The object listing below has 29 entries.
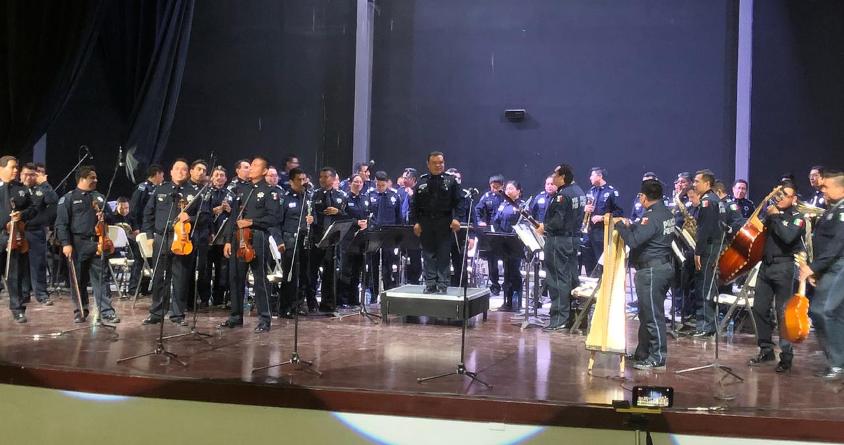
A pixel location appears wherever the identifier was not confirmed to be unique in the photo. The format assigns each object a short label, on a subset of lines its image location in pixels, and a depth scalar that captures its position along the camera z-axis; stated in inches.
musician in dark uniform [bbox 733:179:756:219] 396.5
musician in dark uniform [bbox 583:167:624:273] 418.6
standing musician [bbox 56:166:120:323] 305.3
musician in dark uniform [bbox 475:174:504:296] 427.2
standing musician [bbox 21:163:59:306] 346.3
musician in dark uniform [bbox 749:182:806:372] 252.7
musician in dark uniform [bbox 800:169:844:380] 243.0
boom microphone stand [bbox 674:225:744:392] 236.8
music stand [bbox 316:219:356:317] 320.2
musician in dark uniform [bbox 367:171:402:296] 413.1
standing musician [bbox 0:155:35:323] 317.1
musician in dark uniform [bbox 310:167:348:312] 360.8
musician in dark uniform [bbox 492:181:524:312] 394.3
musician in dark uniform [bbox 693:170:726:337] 312.0
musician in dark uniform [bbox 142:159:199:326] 316.8
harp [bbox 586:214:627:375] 231.8
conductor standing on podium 326.0
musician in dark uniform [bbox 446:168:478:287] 388.5
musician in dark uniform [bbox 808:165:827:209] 362.3
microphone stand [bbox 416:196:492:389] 218.2
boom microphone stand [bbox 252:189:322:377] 230.8
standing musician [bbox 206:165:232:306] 365.4
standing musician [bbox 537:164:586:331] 322.3
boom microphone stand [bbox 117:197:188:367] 239.0
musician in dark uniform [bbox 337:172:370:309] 378.3
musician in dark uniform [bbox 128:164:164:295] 375.6
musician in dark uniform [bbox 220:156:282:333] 307.3
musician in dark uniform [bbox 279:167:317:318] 338.3
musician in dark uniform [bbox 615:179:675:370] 246.4
